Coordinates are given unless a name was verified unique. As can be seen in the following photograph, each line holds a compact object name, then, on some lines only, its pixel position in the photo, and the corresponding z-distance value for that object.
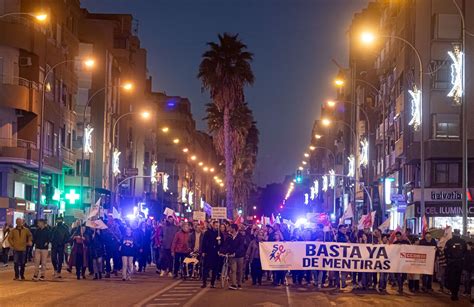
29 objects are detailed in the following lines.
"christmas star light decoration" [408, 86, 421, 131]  51.87
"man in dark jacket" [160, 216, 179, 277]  30.34
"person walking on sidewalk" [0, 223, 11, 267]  36.09
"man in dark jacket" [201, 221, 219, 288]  25.58
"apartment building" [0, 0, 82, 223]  46.84
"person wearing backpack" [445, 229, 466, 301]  23.31
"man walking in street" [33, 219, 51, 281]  25.89
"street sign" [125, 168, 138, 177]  66.13
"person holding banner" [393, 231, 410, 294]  25.03
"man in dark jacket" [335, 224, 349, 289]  26.12
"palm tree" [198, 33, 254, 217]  64.50
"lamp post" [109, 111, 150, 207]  69.38
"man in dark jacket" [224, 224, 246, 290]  25.33
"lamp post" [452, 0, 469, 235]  30.41
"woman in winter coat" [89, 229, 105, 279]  27.62
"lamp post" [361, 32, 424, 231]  33.44
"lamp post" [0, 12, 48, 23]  35.47
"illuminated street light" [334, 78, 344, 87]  102.88
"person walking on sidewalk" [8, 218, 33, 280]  25.94
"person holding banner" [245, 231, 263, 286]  27.23
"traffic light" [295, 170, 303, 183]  67.06
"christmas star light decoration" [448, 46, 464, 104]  39.93
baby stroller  29.06
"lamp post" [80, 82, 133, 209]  51.86
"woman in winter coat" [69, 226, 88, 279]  27.58
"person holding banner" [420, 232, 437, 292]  26.00
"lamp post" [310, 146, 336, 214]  108.66
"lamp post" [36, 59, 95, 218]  42.09
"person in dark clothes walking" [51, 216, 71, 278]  27.73
